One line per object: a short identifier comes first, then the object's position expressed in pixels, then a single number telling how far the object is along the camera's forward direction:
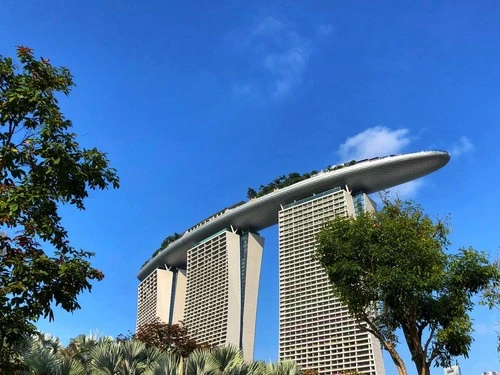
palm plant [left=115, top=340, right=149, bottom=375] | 18.74
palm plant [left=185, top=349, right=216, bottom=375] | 16.02
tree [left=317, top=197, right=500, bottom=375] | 19.38
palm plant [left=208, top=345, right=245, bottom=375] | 18.57
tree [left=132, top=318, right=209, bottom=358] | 44.59
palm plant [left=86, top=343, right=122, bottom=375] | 17.22
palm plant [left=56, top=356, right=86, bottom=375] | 16.12
